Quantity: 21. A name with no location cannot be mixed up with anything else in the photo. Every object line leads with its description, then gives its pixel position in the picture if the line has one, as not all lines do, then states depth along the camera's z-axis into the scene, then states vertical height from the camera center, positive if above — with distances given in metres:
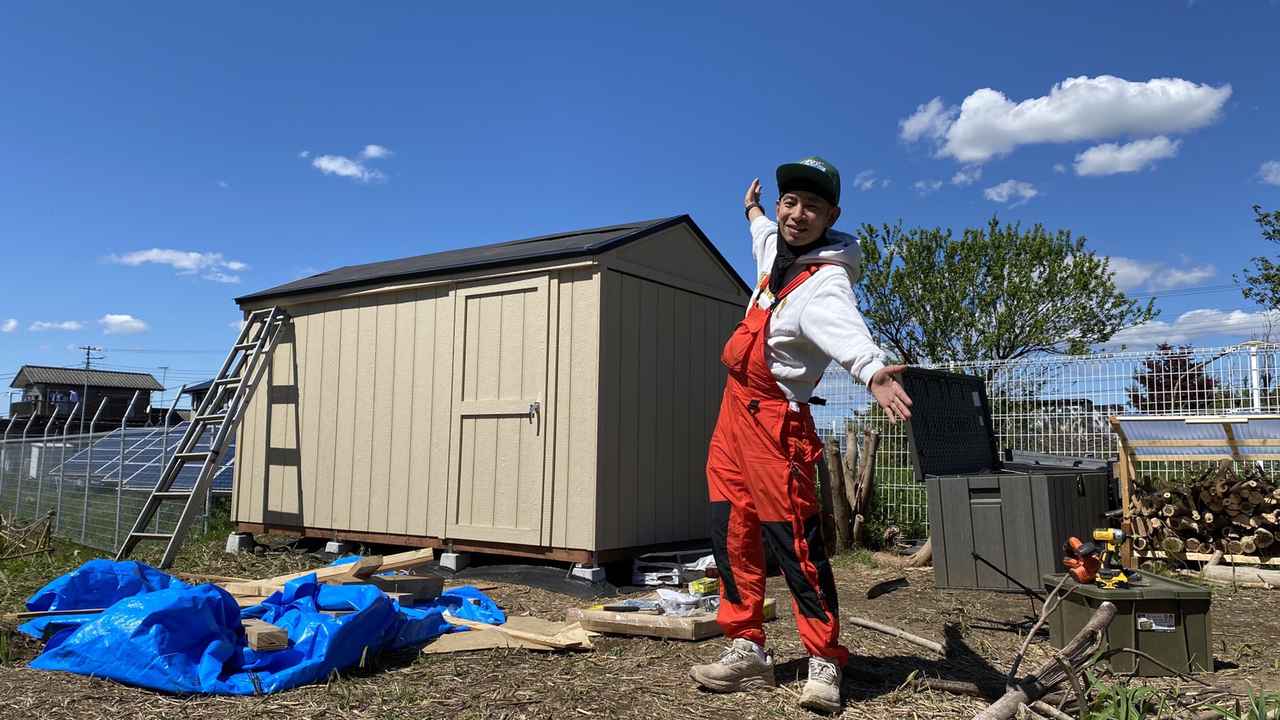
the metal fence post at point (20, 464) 12.42 -0.20
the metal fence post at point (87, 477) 9.34 -0.30
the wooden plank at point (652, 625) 3.91 -0.82
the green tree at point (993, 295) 25.20 +4.84
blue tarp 3.20 -0.76
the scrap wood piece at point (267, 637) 3.37 -0.75
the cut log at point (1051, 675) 2.59 -0.74
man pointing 2.81 +0.06
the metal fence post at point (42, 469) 11.33 -0.25
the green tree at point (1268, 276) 16.62 +3.52
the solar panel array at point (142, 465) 9.89 -0.18
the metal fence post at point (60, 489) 10.36 -0.47
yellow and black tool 3.46 -0.47
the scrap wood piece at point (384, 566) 4.97 -0.72
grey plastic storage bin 5.02 -0.37
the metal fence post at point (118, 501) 8.50 -0.51
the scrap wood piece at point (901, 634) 3.54 -0.81
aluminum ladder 7.04 +0.31
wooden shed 5.80 +0.41
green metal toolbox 3.38 -0.71
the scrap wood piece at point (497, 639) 3.80 -0.88
